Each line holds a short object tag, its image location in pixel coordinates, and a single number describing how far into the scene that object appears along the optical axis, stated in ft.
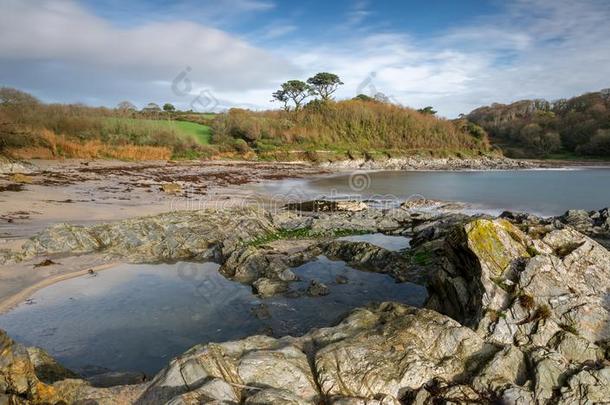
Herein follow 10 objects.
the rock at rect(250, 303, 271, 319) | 26.16
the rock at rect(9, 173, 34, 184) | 70.28
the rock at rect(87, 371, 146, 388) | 16.44
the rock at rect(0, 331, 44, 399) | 13.20
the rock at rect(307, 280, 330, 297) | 29.96
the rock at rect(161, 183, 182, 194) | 74.79
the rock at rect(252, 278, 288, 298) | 29.96
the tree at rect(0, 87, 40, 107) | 117.70
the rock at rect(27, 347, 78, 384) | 16.47
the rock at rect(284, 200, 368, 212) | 66.67
